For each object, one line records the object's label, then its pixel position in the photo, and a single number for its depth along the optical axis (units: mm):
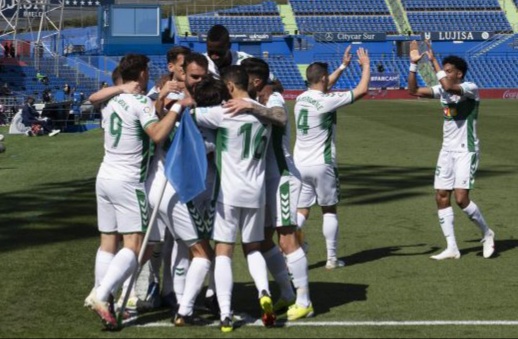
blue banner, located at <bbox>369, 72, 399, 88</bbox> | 67688
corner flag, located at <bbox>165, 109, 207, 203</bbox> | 7922
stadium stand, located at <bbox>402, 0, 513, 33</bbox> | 77938
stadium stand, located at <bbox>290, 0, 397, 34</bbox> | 76750
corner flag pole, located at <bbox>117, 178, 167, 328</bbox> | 8055
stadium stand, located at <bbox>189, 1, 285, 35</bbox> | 75375
